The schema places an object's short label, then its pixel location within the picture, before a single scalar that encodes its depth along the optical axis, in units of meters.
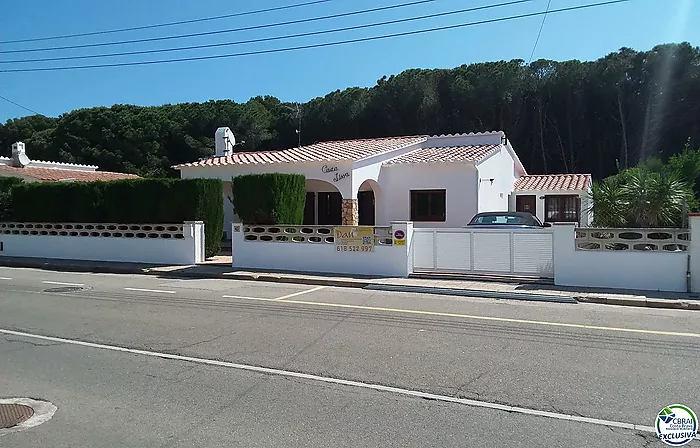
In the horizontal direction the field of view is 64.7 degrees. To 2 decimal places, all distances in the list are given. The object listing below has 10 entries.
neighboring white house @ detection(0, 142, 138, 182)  30.25
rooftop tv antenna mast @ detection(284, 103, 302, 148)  51.01
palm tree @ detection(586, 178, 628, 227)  13.80
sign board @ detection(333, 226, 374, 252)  15.81
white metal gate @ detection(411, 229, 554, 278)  13.98
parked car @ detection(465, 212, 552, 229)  17.03
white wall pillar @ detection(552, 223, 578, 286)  13.20
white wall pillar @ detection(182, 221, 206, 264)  19.36
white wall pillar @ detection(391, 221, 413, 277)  15.25
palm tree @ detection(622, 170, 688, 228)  13.20
